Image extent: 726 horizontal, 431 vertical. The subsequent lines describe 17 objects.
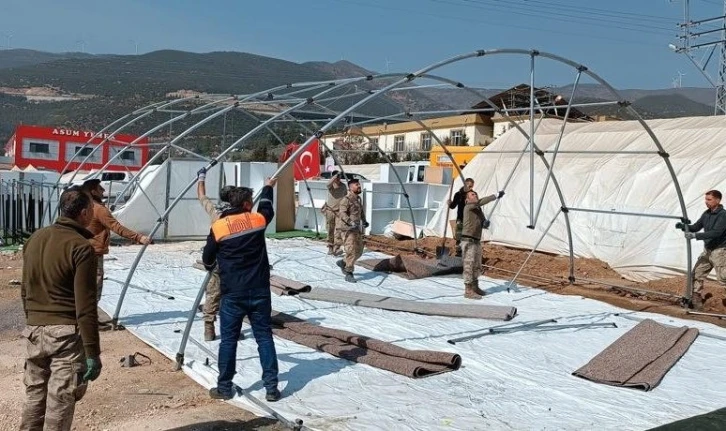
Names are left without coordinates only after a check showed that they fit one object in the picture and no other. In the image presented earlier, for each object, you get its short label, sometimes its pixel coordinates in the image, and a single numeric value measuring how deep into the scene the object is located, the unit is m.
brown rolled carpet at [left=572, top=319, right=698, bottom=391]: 6.41
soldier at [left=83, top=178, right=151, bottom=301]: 7.04
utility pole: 26.28
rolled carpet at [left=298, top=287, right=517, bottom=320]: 8.82
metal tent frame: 7.88
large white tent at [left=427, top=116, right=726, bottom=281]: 12.80
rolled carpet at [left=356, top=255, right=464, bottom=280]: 12.11
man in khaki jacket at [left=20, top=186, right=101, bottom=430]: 3.77
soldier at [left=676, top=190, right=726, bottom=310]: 9.35
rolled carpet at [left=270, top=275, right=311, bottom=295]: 10.09
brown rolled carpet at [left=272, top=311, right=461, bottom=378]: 6.43
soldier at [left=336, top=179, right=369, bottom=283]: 11.49
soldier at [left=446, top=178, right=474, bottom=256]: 12.38
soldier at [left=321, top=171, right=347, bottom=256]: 13.95
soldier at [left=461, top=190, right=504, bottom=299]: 10.16
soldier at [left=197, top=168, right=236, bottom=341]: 7.12
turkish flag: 21.25
